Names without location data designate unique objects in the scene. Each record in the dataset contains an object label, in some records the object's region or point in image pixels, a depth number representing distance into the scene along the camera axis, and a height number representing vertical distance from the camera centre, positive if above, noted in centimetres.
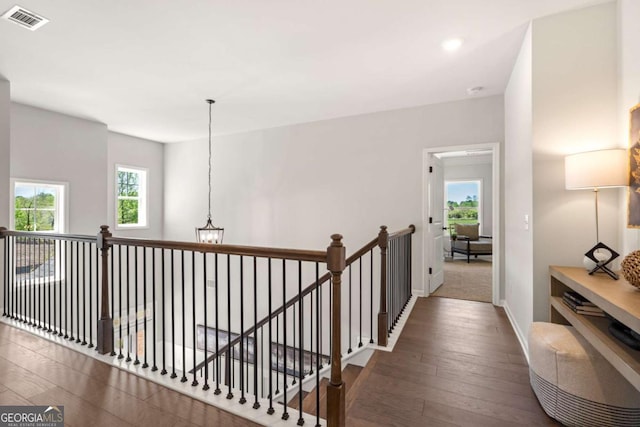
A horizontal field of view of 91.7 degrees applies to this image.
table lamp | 191 +25
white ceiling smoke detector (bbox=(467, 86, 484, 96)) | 364 +147
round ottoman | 161 -93
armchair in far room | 711 -65
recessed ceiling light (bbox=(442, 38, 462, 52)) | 264 +148
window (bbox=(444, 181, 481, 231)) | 813 +34
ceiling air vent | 227 +148
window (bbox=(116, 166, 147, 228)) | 591 +33
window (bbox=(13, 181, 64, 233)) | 432 +10
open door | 428 -10
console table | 135 -47
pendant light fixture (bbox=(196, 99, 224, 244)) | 362 -25
